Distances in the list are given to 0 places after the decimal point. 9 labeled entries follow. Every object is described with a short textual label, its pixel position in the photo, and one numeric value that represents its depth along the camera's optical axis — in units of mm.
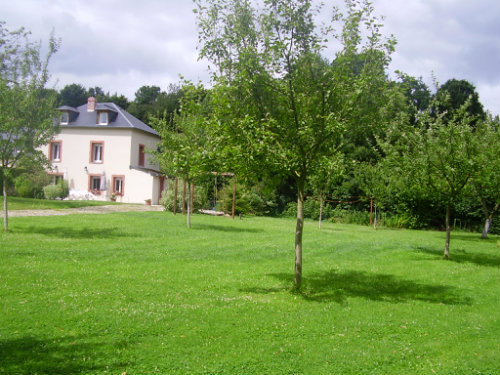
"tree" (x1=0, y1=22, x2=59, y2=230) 13789
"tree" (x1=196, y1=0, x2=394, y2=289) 7770
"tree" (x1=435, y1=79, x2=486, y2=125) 40312
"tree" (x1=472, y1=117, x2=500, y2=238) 12562
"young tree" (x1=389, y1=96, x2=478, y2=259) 12312
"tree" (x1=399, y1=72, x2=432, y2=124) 42253
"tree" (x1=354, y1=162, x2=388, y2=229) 23875
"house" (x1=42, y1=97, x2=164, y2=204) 36000
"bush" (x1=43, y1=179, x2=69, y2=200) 32656
